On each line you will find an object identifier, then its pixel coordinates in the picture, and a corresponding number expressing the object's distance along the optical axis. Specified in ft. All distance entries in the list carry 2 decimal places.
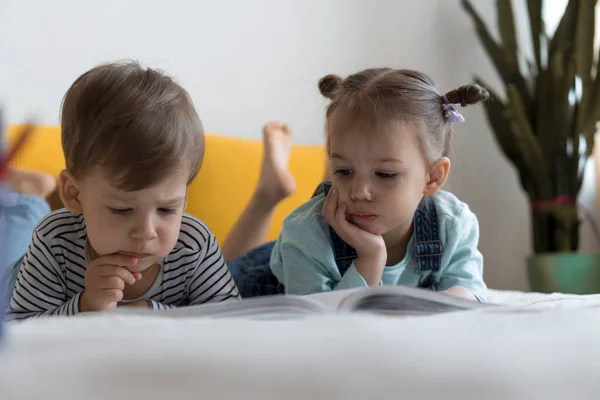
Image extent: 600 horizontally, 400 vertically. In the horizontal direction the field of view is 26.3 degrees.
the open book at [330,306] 3.32
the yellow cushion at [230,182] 5.98
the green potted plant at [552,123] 7.43
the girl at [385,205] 4.42
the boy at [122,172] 3.88
